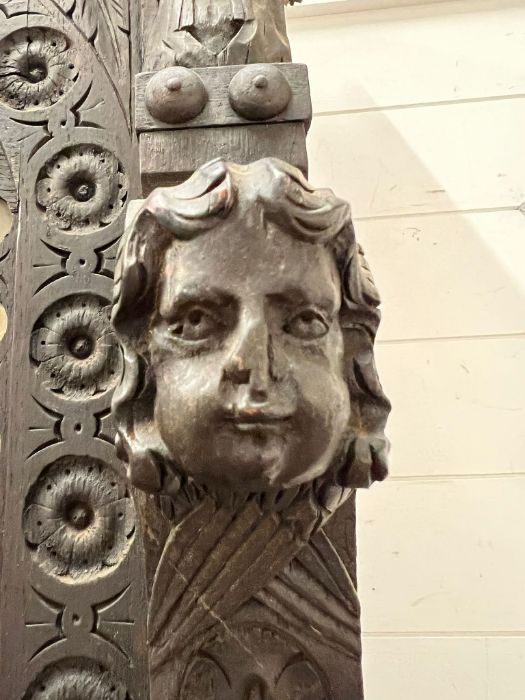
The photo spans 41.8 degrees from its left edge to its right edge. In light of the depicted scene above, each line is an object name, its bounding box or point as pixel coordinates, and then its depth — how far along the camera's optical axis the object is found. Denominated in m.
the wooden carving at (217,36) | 0.63
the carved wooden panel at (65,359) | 0.68
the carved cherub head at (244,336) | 0.46
